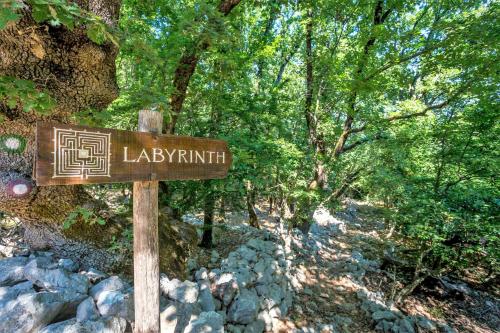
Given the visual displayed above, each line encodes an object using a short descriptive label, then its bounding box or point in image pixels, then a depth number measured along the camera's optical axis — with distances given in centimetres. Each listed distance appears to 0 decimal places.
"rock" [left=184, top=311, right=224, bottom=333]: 233
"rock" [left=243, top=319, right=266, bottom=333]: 329
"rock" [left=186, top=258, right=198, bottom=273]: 366
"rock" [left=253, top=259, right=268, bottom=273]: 448
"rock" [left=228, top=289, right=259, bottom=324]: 325
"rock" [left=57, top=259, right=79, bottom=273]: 255
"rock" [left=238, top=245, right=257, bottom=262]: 468
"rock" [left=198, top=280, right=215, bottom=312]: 294
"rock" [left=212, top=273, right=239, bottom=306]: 335
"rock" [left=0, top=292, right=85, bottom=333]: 183
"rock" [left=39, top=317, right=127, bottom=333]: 184
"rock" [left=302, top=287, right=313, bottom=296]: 525
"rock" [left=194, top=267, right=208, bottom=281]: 342
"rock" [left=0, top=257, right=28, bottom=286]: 222
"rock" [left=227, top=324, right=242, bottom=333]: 310
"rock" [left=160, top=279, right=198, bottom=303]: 265
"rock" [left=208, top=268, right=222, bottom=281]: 357
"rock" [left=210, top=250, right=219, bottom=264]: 436
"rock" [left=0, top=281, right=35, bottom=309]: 196
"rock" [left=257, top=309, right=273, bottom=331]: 366
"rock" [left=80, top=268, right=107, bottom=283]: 248
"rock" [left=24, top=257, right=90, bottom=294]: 225
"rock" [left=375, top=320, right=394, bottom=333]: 461
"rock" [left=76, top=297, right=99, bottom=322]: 205
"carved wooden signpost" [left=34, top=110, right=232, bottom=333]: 128
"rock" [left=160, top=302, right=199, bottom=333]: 233
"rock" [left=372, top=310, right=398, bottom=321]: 478
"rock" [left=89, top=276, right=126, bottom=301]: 229
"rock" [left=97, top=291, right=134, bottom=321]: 213
